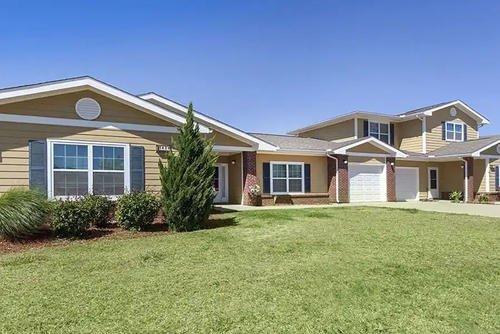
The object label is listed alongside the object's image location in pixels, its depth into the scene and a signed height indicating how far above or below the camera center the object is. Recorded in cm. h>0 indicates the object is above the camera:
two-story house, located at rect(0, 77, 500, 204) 1219 +112
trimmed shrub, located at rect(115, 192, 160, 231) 1054 -94
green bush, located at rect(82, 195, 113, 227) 1015 -85
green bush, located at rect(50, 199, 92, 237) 944 -99
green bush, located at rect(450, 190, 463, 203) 2585 -153
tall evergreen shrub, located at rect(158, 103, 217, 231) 1057 -17
